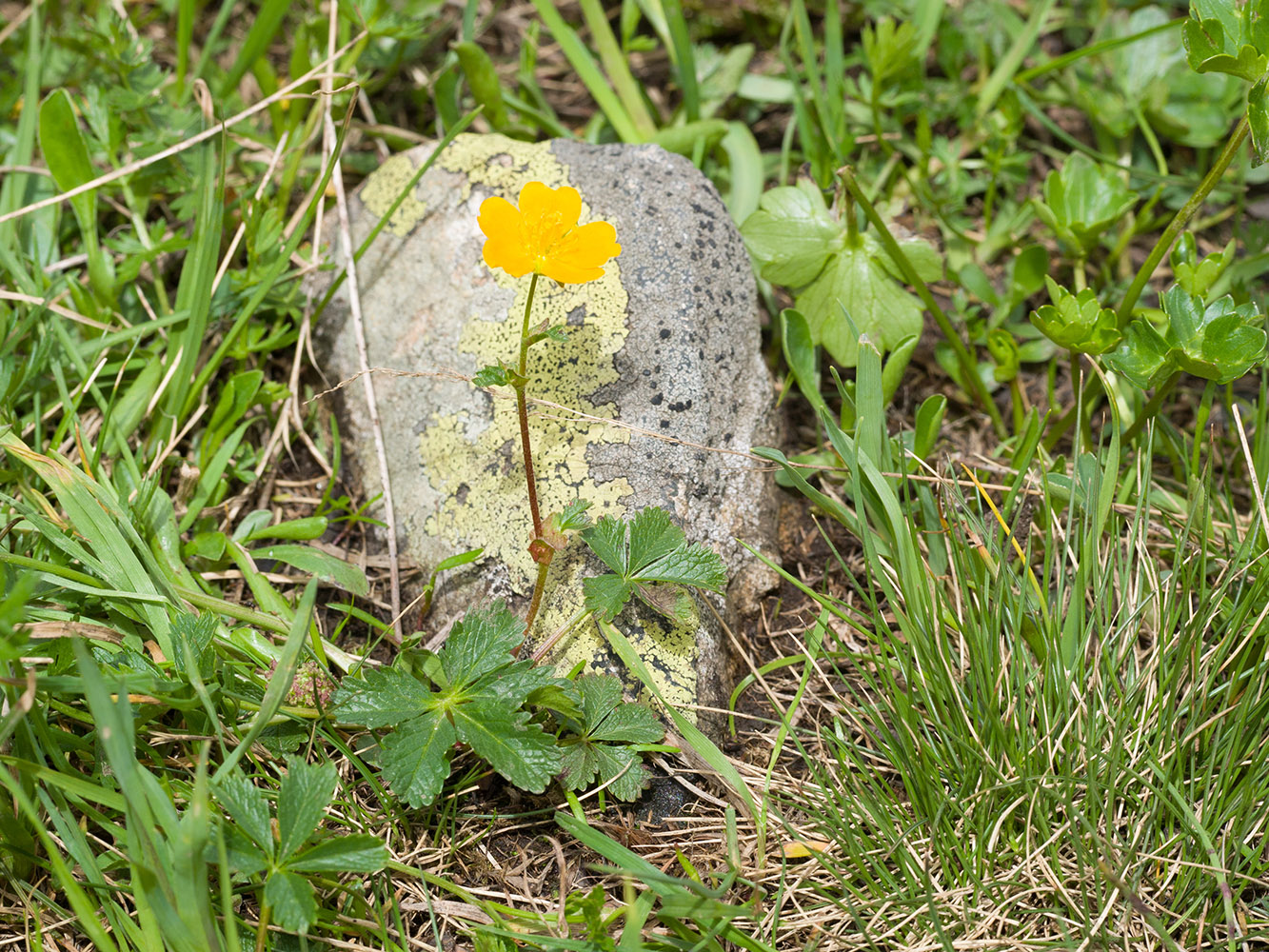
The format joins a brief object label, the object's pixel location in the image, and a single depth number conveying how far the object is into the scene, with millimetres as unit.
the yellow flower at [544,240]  470
